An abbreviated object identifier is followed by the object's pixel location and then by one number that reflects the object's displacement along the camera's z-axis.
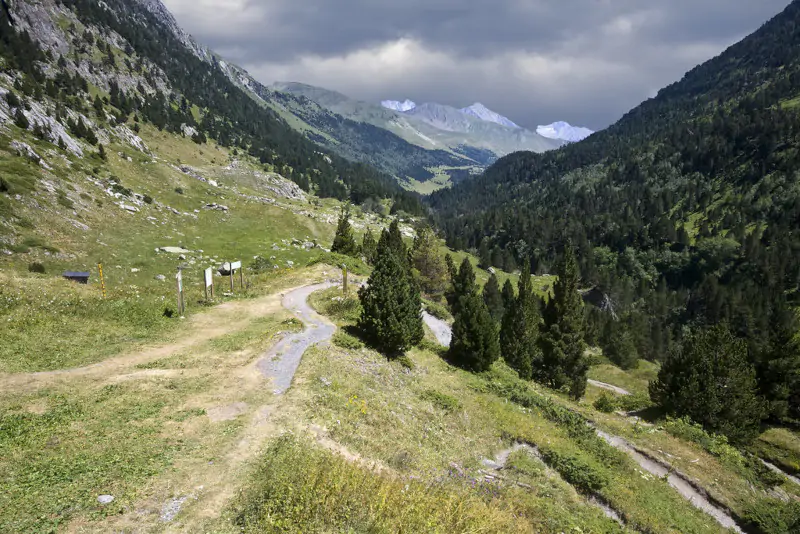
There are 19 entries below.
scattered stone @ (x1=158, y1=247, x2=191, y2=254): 56.46
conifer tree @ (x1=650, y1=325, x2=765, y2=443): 33.12
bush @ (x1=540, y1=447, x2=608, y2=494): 18.23
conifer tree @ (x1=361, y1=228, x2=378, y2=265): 71.67
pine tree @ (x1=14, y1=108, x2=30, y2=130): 66.81
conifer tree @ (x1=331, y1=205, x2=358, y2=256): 60.34
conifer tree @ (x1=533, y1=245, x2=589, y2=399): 44.12
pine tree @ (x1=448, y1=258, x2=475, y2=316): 52.94
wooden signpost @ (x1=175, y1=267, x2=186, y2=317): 27.35
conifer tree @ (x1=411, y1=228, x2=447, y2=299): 79.00
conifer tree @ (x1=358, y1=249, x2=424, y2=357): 27.06
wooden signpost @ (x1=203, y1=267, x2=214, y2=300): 31.12
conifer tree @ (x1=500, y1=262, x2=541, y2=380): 43.91
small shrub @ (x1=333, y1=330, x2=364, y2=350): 26.03
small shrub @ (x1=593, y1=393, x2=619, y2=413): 39.07
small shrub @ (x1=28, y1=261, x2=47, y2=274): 38.20
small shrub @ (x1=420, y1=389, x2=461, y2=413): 22.38
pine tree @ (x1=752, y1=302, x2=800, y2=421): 41.12
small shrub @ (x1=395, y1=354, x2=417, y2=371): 27.19
